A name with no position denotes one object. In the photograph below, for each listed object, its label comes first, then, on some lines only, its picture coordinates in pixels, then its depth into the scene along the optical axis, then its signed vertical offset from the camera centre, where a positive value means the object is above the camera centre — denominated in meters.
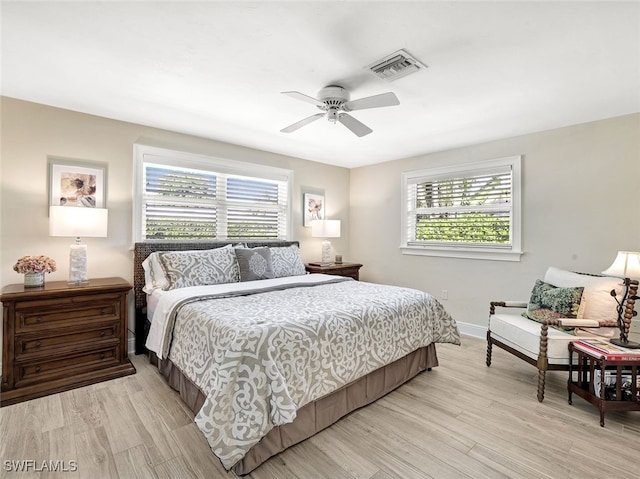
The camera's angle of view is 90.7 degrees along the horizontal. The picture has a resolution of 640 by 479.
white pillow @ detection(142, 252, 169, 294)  3.00 -0.40
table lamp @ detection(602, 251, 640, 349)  2.29 -0.26
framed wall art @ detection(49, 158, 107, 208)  2.87 +0.46
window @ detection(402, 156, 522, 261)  3.72 +0.37
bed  1.61 -0.69
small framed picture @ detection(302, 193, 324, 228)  4.82 +0.45
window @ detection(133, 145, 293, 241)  3.44 +0.44
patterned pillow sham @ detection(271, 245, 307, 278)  3.66 -0.32
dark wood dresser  2.34 -0.85
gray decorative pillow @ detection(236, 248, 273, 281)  3.33 -0.31
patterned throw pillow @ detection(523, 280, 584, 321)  2.62 -0.53
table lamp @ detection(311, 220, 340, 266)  4.57 +0.11
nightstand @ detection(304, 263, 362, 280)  4.32 -0.46
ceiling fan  2.18 +0.97
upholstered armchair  2.39 -0.65
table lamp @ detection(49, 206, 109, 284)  2.62 +0.04
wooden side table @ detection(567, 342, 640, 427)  2.04 -0.95
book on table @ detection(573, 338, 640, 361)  2.04 -0.73
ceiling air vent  2.04 +1.16
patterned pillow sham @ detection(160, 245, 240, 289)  2.98 -0.33
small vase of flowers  2.50 -0.30
